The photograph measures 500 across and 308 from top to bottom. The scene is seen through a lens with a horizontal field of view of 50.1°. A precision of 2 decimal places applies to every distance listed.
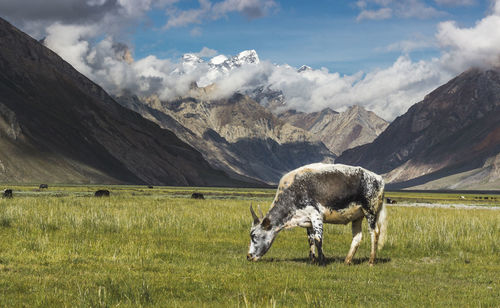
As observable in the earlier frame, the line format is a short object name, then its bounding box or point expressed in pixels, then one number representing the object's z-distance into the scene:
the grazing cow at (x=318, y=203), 18.78
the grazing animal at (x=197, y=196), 89.17
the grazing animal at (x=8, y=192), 69.84
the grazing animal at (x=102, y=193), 77.84
